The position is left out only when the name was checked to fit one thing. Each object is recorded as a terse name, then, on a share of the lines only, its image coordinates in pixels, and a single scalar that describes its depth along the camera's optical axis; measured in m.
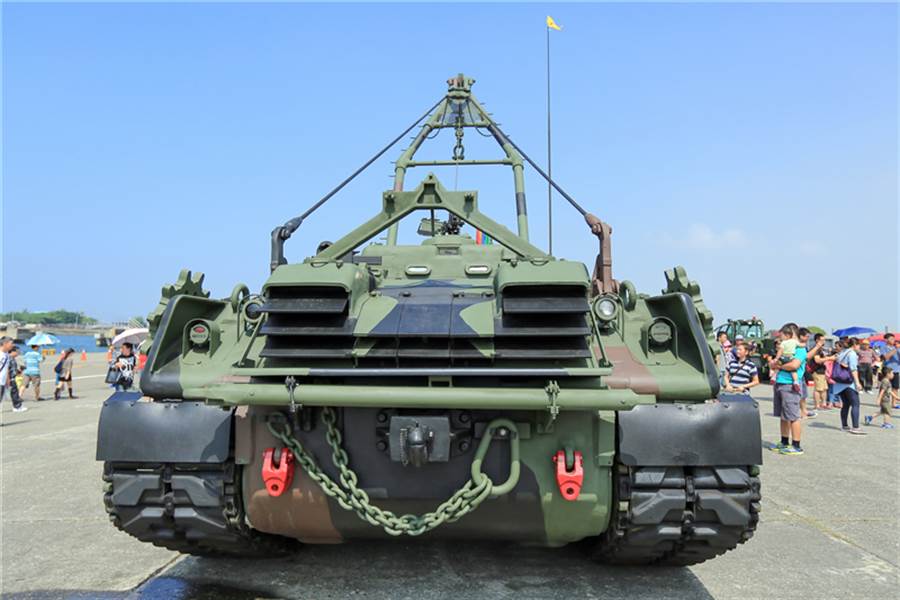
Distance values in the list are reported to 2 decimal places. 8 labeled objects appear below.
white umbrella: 16.84
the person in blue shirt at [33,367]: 16.16
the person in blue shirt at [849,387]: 12.07
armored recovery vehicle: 3.88
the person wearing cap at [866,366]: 19.19
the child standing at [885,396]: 12.94
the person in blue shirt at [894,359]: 14.53
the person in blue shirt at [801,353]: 9.59
